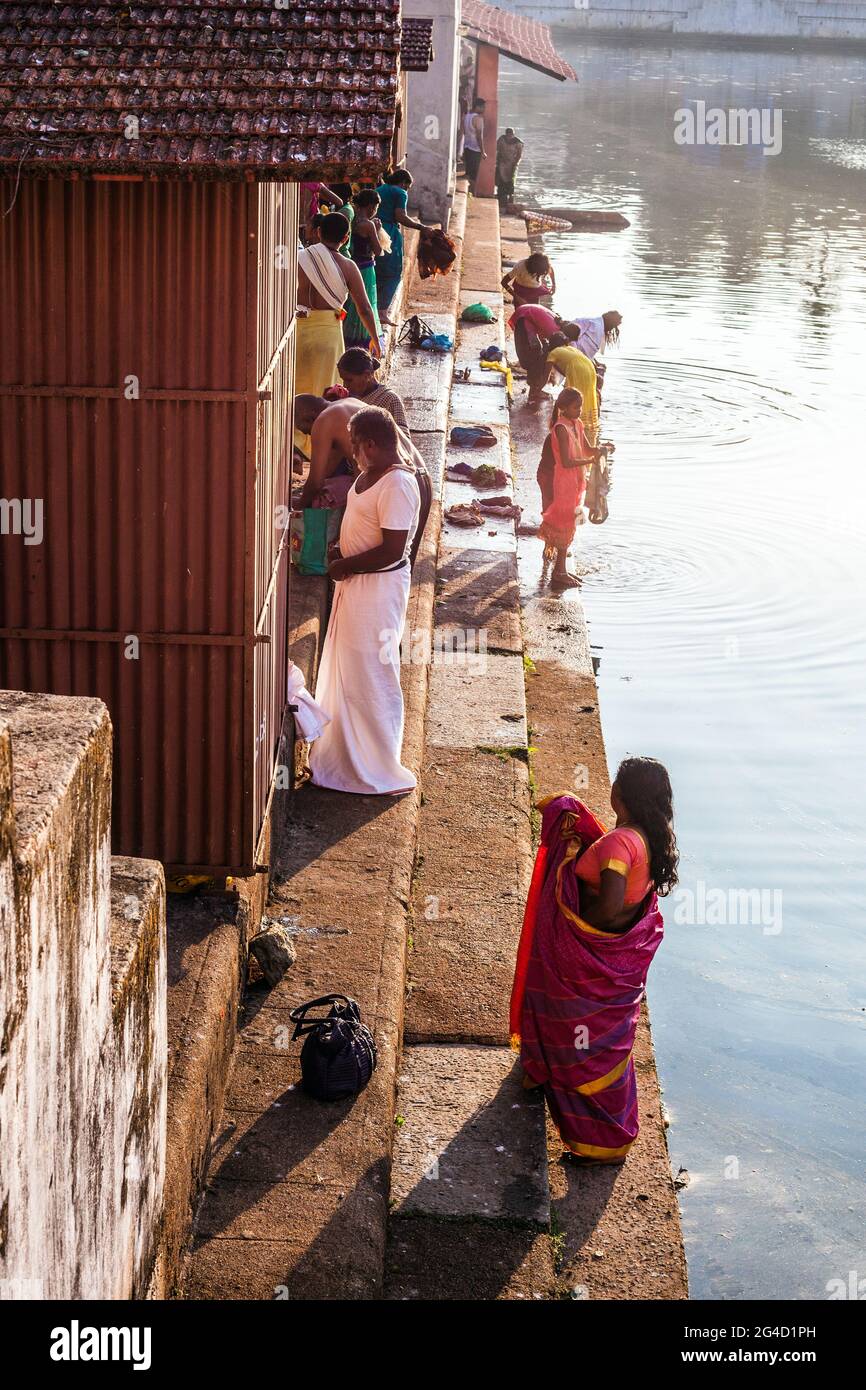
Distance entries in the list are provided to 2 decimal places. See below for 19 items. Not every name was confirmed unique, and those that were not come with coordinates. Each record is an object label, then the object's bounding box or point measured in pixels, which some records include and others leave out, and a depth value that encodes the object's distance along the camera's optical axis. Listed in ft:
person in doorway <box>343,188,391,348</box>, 37.47
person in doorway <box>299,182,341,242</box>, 33.22
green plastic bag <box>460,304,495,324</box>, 58.90
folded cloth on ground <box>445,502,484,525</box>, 37.58
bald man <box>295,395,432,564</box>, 23.06
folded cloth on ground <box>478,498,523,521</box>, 38.55
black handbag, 15.66
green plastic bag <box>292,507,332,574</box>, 25.00
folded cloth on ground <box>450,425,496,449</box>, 43.65
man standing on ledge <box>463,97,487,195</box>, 89.81
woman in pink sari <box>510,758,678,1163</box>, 16.14
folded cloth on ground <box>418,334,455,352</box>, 49.73
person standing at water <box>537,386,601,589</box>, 35.24
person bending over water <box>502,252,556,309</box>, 52.26
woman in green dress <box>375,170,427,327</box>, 44.32
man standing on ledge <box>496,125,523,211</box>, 89.97
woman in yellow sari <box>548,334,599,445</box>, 39.63
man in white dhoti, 20.70
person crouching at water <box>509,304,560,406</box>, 49.32
